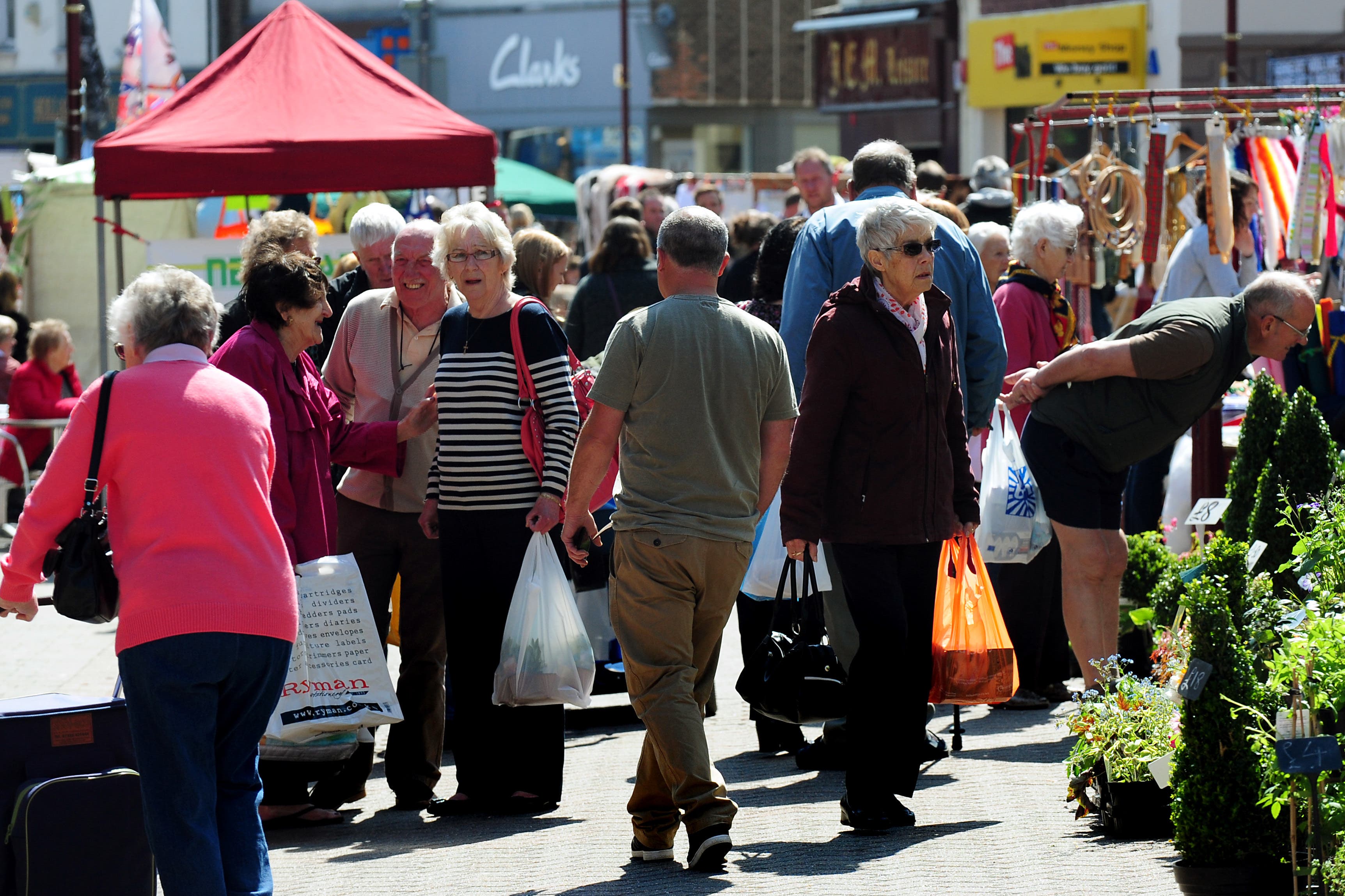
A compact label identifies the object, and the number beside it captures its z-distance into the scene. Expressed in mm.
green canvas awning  45156
